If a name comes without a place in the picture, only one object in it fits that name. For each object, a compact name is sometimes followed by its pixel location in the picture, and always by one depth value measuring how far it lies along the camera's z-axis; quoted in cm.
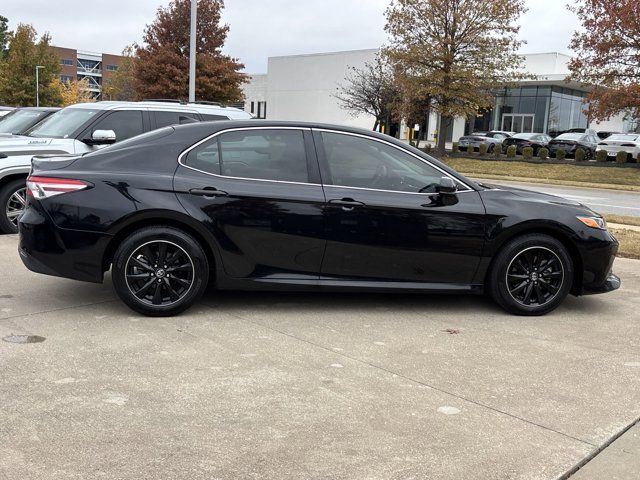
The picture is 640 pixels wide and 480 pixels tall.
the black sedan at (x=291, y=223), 524
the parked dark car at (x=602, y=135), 3747
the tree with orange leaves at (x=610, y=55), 2577
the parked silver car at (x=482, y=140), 3734
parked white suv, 863
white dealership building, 4969
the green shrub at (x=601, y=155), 3050
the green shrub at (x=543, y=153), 3186
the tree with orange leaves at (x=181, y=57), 3456
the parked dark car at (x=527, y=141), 3547
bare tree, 4044
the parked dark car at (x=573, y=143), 3300
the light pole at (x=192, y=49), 1880
